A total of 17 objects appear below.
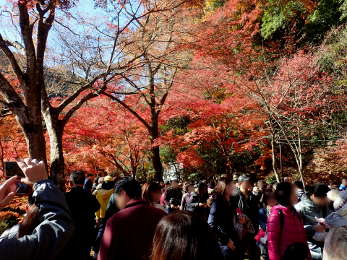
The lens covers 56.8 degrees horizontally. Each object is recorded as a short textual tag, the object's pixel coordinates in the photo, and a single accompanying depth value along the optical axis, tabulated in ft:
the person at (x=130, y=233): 7.70
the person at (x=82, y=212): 11.15
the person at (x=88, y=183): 20.47
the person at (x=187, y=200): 21.69
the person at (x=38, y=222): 4.77
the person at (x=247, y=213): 14.03
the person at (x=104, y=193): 18.45
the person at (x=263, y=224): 15.70
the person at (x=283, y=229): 10.93
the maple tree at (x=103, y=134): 42.50
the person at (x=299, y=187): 20.36
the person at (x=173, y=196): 25.38
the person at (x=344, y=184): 29.57
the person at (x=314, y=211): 12.86
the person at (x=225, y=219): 12.19
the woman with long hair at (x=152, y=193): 13.78
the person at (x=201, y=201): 20.56
